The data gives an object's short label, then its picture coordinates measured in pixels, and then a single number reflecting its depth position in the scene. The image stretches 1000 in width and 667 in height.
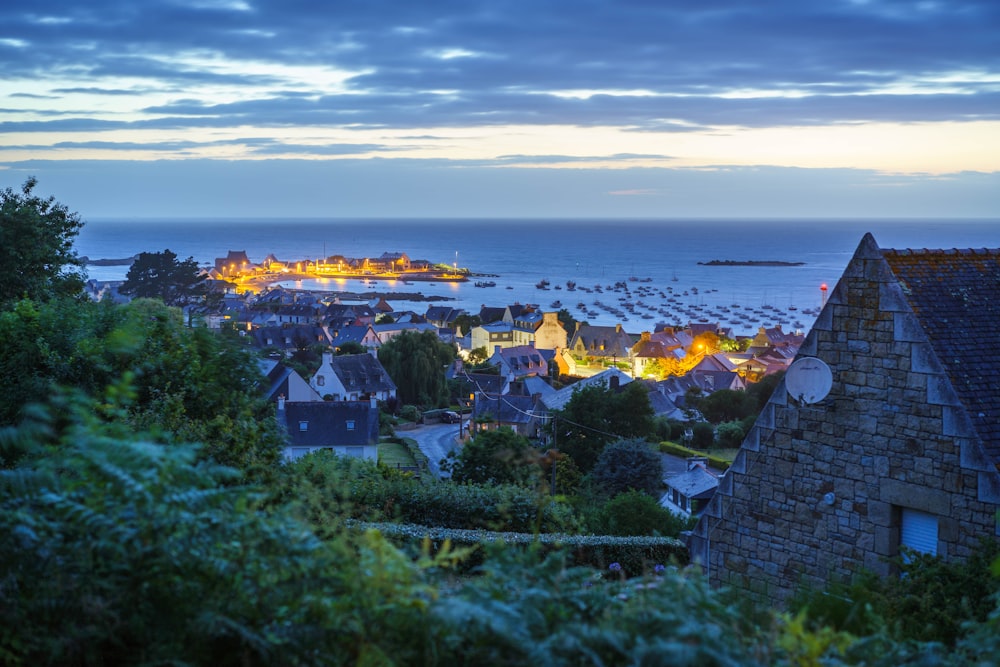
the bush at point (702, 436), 47.72
